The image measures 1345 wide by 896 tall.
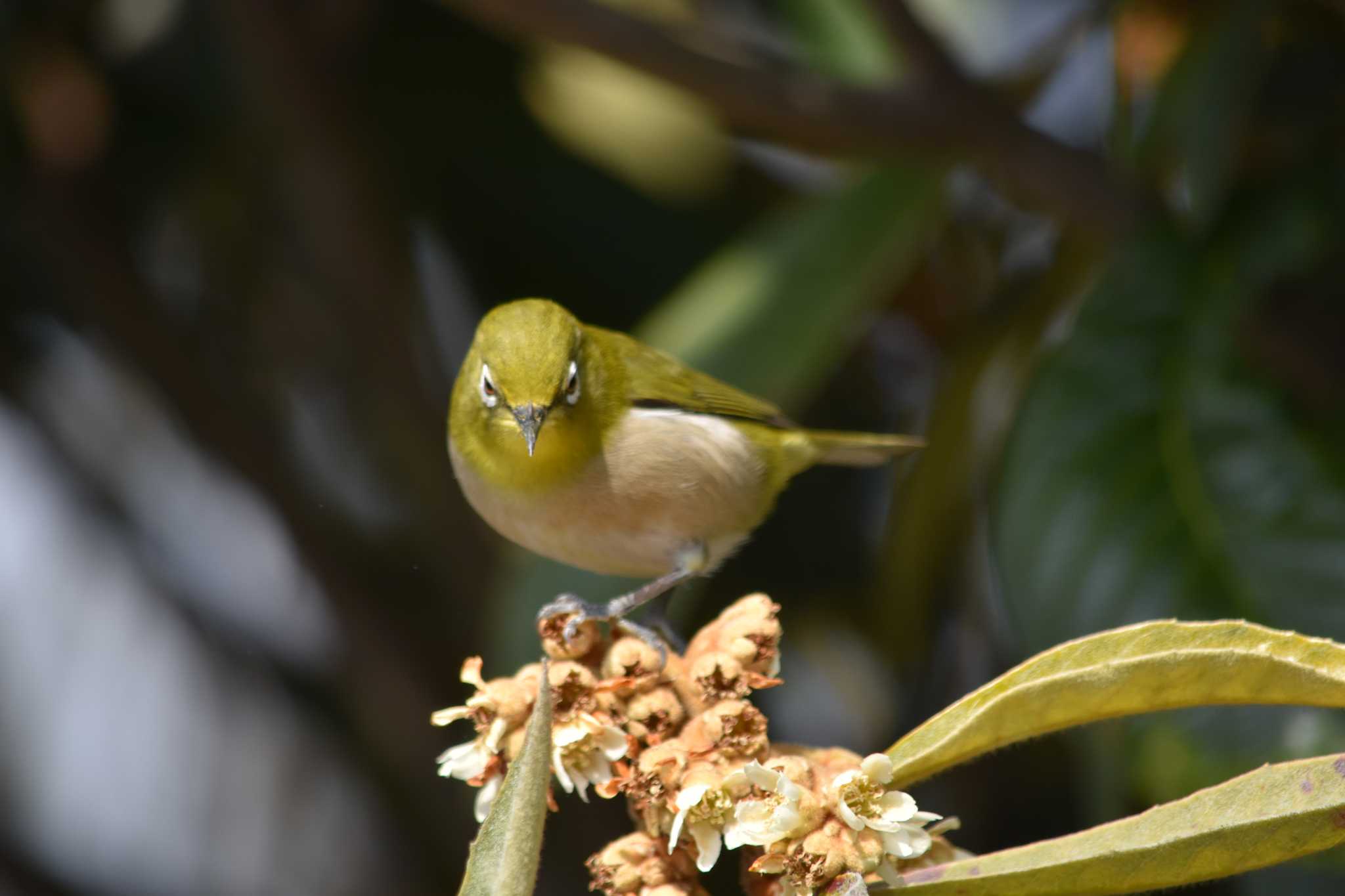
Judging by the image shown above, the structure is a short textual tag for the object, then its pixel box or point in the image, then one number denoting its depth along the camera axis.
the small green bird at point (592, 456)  3.82
